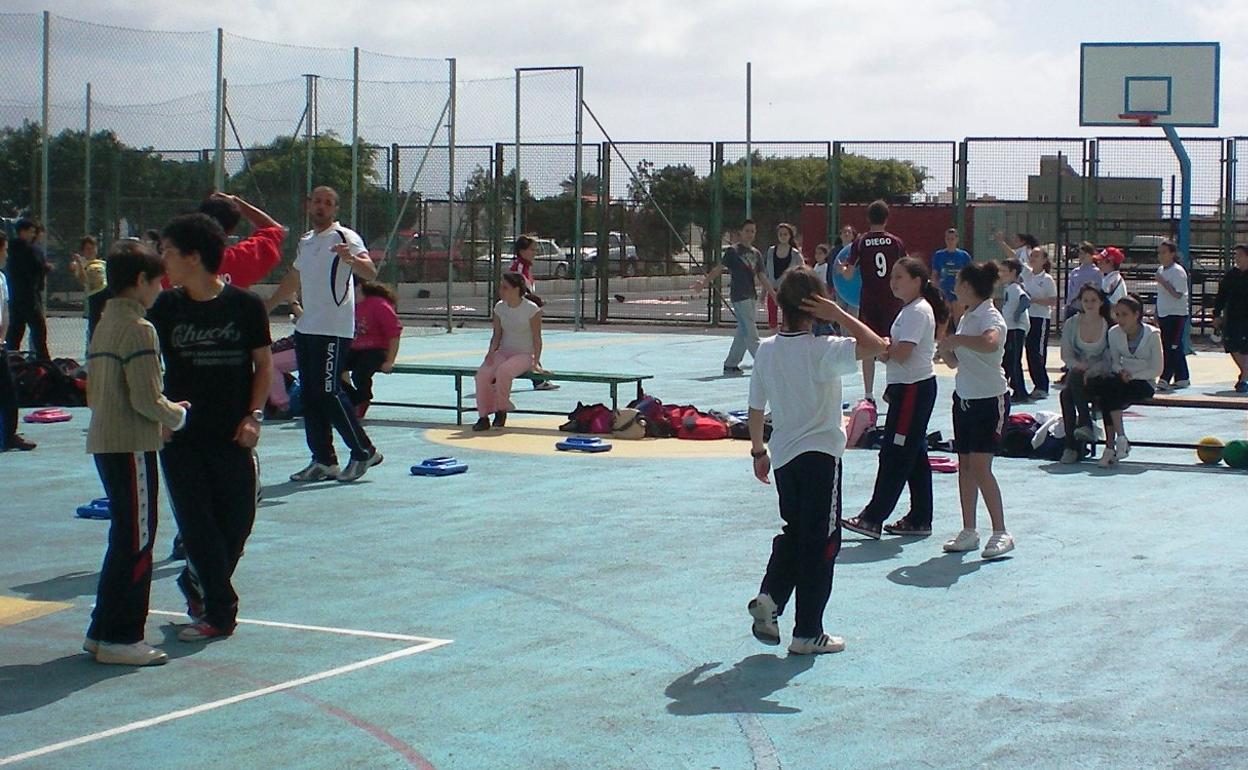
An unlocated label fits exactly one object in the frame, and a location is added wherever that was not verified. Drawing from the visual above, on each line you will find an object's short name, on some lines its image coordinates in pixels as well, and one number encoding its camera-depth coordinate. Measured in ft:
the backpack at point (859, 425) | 41.78
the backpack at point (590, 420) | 44.70
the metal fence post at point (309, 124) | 79.25
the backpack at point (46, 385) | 50.88
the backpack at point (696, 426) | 43.78
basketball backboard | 83.41
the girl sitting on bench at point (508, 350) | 46.14
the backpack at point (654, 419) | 44.24
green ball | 38.37
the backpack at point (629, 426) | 44.04
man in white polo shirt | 35.19
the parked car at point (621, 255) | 98.27
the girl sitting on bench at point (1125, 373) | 39.68
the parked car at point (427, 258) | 98.68
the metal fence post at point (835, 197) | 92.27
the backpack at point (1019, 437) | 40.60
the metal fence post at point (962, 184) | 88.99
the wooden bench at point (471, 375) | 46.34
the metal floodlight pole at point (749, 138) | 90.07
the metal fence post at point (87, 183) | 77.05
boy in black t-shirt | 22.04
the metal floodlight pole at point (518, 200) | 83.05
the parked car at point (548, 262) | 98.99
